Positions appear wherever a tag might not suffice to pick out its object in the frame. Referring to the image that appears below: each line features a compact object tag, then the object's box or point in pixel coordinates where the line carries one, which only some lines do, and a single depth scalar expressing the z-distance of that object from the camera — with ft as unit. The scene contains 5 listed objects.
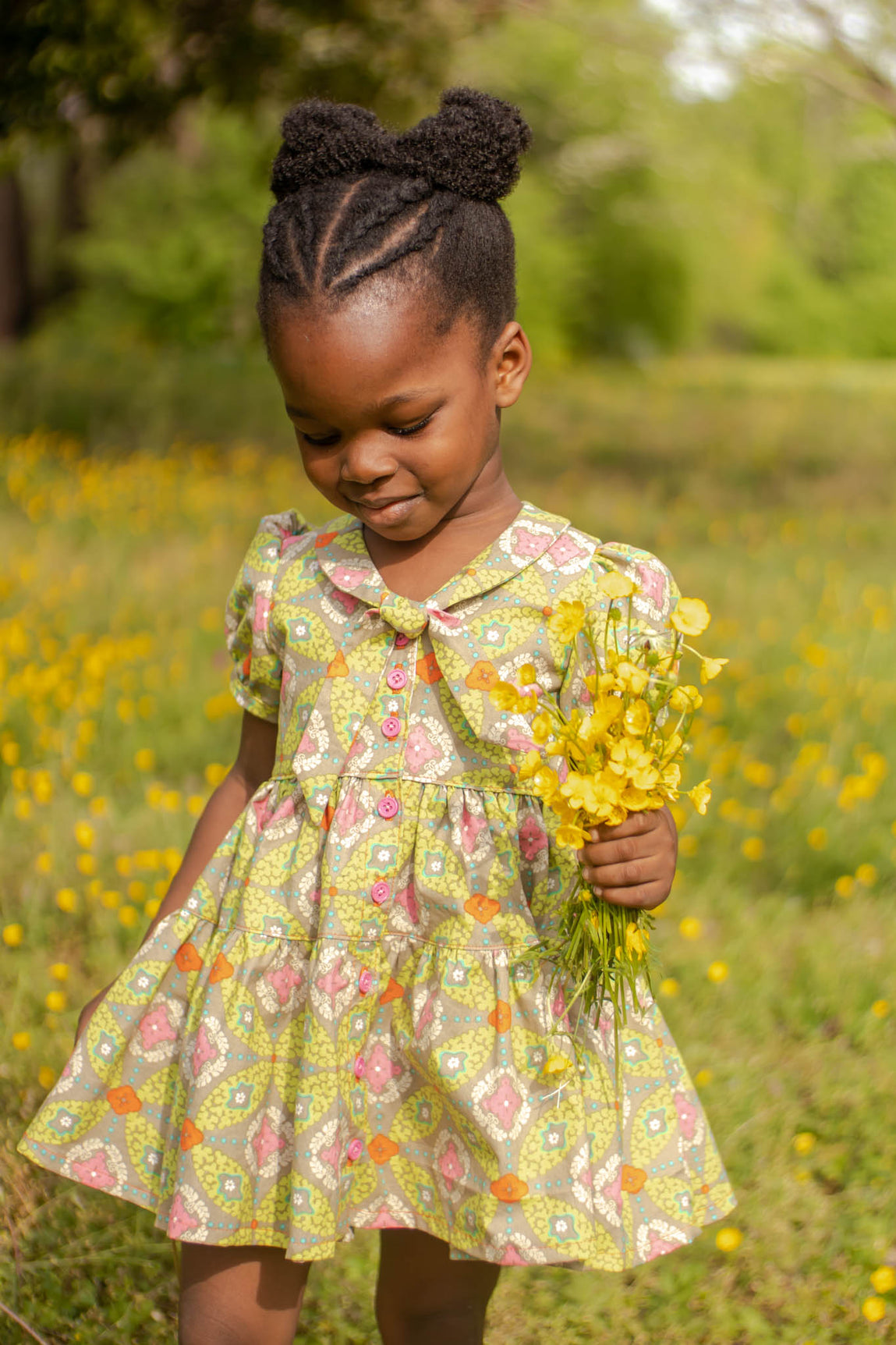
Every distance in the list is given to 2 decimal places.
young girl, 5.31
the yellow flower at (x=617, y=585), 4.77
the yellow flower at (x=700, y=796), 4.84
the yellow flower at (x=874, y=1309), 7.18
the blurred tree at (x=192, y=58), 21.71
